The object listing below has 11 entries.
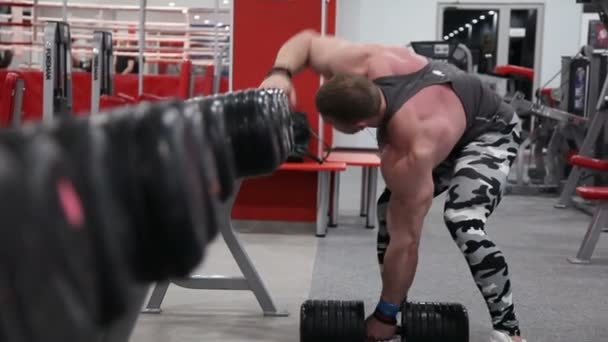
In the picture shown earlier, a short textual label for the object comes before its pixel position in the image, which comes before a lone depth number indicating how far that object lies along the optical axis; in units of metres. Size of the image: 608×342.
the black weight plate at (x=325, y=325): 2.52
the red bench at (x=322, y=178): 4.74
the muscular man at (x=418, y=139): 2.26
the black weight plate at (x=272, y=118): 1.30
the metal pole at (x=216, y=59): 8.16
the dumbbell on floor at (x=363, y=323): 2.52
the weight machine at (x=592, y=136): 5.53
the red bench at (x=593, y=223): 4.18
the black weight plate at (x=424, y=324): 2.53
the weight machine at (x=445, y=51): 7.50
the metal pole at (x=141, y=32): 7.02
